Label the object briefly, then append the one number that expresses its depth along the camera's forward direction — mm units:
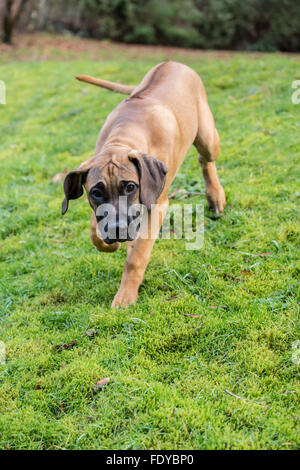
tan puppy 3725
